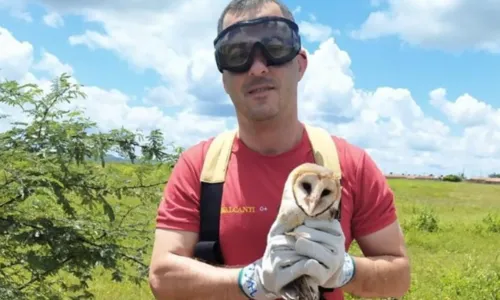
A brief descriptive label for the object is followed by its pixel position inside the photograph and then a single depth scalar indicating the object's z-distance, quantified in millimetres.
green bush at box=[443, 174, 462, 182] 67450
